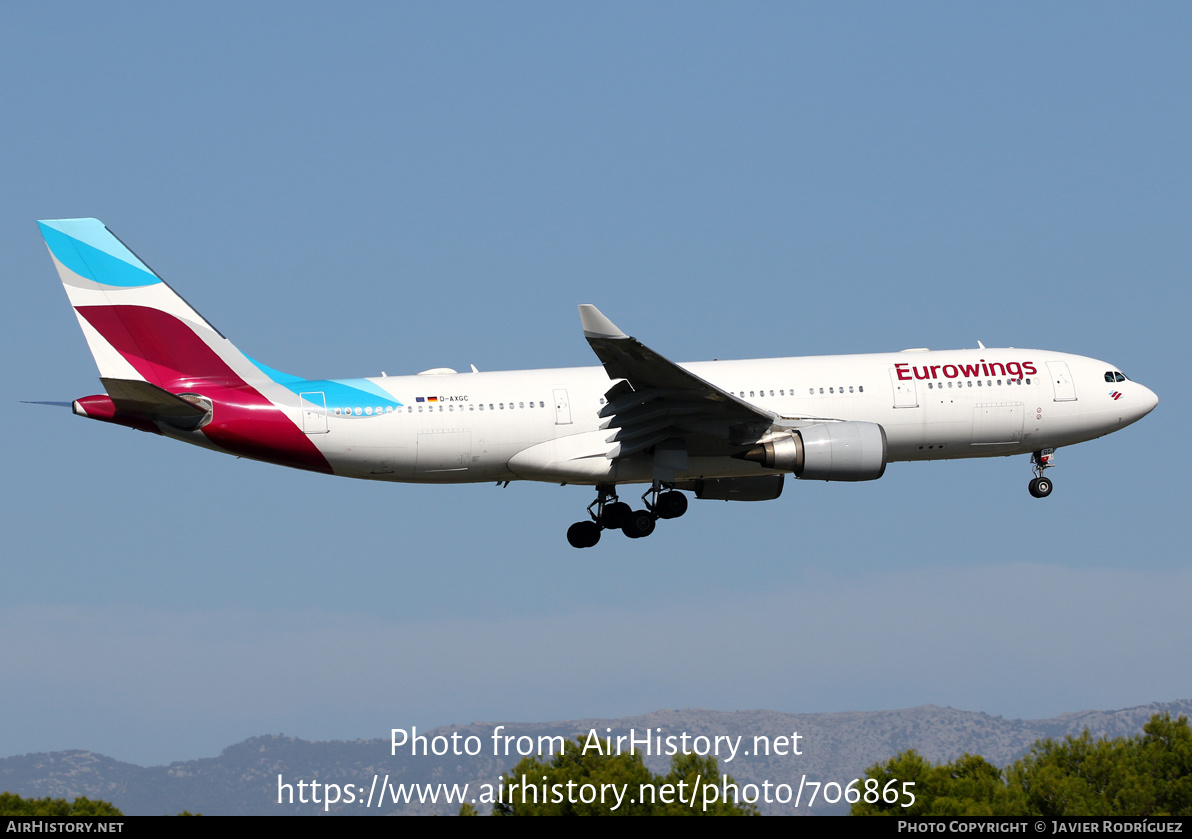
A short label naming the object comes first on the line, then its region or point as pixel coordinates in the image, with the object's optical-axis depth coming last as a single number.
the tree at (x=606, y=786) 61.50
